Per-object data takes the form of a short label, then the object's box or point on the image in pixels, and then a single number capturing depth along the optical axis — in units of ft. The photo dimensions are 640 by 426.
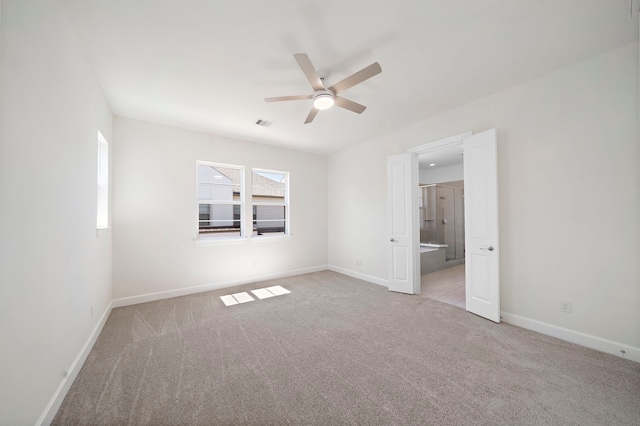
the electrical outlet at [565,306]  8.07
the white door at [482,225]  9.37
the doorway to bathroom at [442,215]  17.78
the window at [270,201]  15.99
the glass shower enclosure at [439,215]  21.54
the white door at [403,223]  12.76
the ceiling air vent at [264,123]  12.13
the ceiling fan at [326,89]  6.29
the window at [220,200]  14.12
